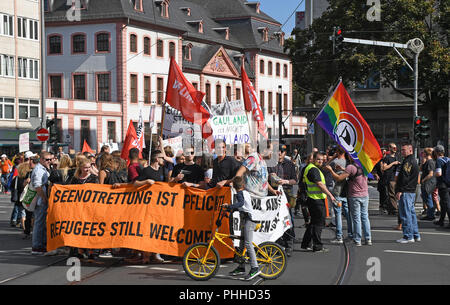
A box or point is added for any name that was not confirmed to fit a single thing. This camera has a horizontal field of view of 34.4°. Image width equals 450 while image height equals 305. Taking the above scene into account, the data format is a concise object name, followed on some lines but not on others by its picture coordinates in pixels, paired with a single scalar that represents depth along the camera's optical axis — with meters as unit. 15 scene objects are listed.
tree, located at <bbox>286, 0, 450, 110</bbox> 35.97
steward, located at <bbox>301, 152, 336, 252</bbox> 12.30
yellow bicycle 9.60
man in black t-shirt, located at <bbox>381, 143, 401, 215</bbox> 19.09
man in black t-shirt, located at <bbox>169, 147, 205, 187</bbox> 11.88
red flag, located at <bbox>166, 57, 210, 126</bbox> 16.09
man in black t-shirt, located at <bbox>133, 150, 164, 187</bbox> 11.32
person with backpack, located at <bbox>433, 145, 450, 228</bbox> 16.34
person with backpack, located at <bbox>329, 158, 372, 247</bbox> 13.12
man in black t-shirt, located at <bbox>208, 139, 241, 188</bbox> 11.34
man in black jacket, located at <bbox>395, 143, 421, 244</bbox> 13.51
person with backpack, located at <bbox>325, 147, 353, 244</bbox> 13.55
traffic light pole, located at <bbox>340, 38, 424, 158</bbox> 27.33
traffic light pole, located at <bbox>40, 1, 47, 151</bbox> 30.35
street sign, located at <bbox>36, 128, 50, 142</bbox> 29.88
